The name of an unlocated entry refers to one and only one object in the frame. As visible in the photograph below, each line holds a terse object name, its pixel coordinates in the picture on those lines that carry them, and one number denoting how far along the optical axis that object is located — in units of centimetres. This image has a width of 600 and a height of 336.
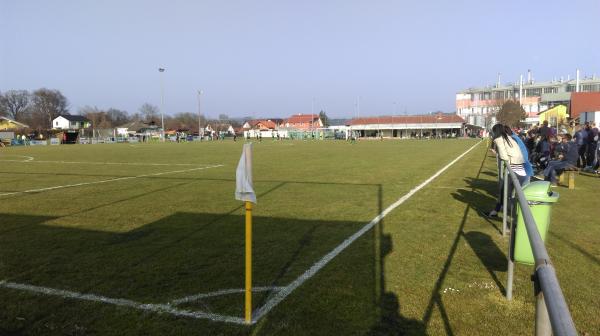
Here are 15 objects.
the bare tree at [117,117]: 13388
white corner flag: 394
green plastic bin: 484
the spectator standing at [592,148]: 1720
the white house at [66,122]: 11369
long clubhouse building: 10631
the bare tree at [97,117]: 12118
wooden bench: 1253
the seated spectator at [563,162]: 1292
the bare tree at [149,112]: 14188
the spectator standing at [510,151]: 804
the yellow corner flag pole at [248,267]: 393
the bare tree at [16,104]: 10981
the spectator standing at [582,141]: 1753
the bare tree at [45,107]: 11444
